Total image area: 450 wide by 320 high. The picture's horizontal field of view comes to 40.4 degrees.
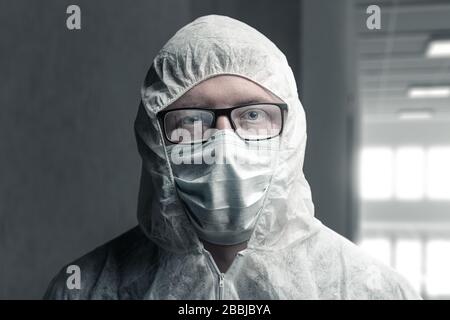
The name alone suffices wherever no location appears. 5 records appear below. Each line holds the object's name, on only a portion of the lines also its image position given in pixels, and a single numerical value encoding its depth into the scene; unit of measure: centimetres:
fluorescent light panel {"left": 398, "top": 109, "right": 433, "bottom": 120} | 573
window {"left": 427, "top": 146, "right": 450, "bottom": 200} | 634
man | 80
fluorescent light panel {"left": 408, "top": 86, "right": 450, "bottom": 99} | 448
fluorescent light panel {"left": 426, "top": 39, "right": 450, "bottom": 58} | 326
